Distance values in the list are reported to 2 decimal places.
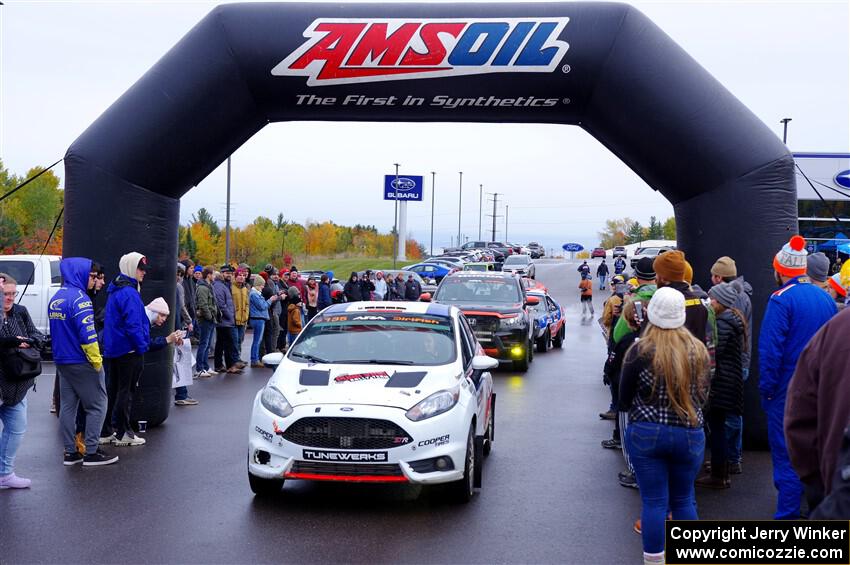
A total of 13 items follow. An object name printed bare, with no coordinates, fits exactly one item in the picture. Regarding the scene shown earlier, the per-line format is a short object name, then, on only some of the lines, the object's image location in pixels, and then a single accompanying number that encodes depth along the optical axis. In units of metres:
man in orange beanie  6.96
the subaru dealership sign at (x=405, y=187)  83.19
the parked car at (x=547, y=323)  21.02
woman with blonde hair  5.37
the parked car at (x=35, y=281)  17.45
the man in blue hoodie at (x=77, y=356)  8.54
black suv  17.48
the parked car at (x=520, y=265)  53.17
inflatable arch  9.97
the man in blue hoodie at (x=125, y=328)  9.30
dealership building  34.88
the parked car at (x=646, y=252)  56.84
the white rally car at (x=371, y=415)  7.27
